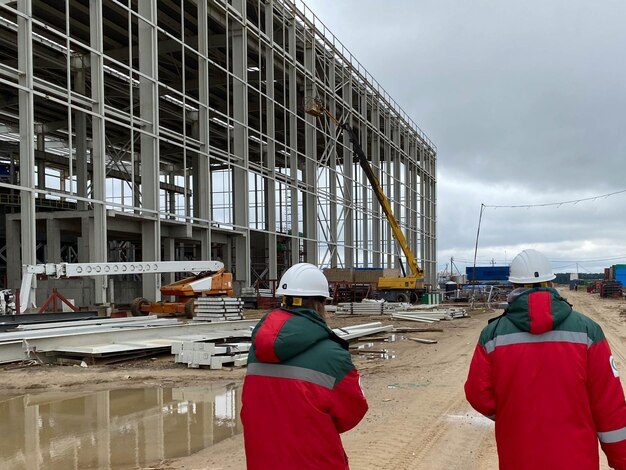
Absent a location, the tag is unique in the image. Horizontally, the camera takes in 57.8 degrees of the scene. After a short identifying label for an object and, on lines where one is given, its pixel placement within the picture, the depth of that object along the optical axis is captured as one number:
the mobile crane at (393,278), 32.53
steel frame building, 20.03
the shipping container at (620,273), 59.97
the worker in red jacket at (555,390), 2.54
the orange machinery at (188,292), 20.75
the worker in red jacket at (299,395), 2.44
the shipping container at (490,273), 59.80
